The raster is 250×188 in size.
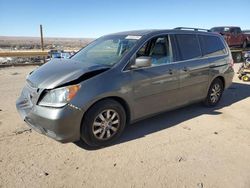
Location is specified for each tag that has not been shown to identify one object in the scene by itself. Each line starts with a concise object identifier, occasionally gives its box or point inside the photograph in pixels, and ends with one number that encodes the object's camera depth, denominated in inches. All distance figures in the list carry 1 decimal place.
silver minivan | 105.5
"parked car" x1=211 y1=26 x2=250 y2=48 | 527.2
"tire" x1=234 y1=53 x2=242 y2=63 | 542.1
